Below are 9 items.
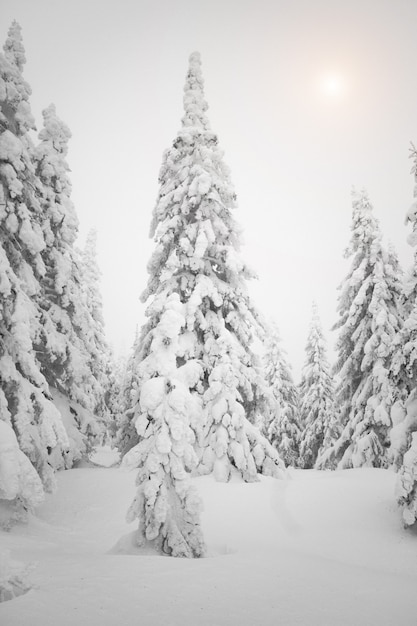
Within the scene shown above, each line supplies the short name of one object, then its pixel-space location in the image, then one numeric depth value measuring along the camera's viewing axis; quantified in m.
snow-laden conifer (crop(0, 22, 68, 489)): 8.16
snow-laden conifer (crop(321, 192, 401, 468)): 16.83
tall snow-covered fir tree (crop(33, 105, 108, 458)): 14.57
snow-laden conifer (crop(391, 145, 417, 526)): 8.39
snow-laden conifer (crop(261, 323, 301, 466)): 31.34
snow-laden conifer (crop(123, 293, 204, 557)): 7.02
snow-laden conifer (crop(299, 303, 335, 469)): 29.03
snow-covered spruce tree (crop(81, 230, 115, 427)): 25.58
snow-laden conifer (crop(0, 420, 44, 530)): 6.02
